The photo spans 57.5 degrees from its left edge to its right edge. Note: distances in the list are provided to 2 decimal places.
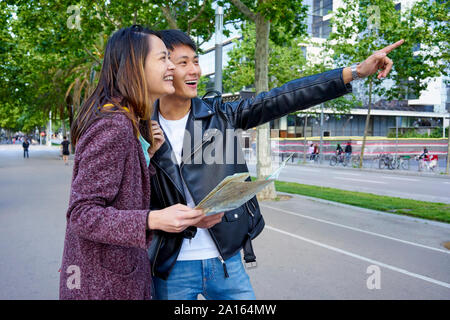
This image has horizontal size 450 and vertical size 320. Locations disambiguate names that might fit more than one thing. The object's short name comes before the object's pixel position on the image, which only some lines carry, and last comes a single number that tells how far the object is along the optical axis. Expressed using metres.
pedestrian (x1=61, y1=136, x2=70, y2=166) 25.86
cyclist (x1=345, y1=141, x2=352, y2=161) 27.40
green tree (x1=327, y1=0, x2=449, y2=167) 13.12
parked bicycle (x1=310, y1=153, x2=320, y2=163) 30.28
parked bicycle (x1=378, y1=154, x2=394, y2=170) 23.66
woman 1.30
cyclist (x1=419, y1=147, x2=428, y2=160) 22.14
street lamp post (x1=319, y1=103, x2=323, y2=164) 28.09
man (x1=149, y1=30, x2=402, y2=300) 1.90
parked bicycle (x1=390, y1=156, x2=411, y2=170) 23.64
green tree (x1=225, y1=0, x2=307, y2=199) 8.85
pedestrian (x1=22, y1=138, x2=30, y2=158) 33.42
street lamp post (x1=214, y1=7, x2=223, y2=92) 9.61
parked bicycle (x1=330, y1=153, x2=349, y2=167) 26.88
